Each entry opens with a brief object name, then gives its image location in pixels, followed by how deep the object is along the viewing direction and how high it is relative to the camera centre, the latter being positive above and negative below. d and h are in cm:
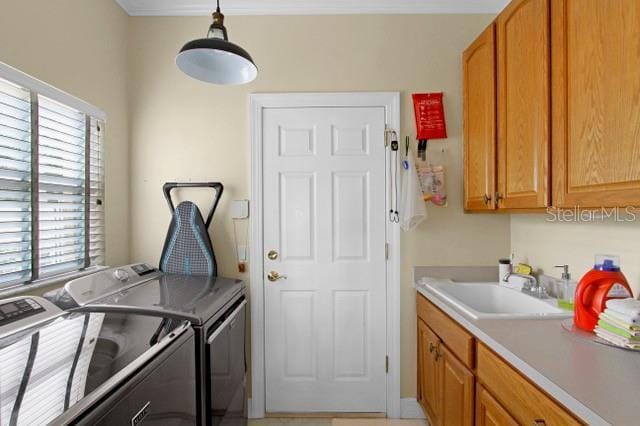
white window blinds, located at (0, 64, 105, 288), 136 +16
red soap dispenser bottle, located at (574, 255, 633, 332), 119 -27
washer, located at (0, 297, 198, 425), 72 -40
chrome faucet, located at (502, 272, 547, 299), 171 -39
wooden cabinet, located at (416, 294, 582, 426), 98 -65
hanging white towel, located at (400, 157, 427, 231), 203 +9
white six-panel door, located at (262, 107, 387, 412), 217 -32
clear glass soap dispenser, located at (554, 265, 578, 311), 163 -36
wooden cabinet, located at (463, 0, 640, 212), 103 +43
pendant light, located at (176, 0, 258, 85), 121 +62
